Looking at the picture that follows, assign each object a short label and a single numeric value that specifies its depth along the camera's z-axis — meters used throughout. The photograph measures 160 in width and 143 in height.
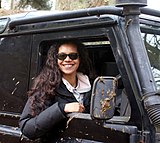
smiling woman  2.90
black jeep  2.45
